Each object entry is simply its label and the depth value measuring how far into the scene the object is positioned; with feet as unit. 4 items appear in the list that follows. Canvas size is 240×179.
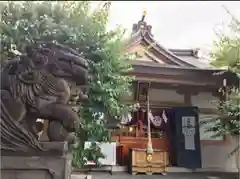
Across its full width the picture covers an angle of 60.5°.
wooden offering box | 18.70
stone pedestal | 8.52
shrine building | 19.98
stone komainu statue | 8.71
